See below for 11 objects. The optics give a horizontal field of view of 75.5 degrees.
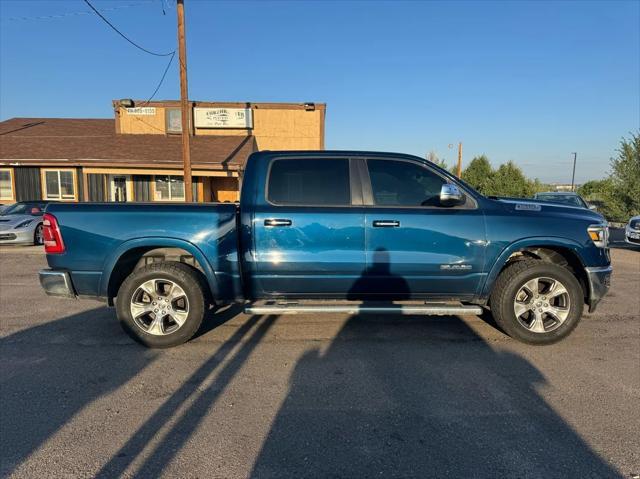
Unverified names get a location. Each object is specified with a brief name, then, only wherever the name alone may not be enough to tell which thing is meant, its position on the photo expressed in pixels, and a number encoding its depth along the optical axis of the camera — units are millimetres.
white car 12328
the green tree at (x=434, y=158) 48275
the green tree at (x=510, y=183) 38469
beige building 17906
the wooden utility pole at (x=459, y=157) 36188
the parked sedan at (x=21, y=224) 12195
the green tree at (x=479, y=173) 42006
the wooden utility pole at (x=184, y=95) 12883
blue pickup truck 4234
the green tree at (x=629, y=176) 20406
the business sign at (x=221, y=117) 22562
